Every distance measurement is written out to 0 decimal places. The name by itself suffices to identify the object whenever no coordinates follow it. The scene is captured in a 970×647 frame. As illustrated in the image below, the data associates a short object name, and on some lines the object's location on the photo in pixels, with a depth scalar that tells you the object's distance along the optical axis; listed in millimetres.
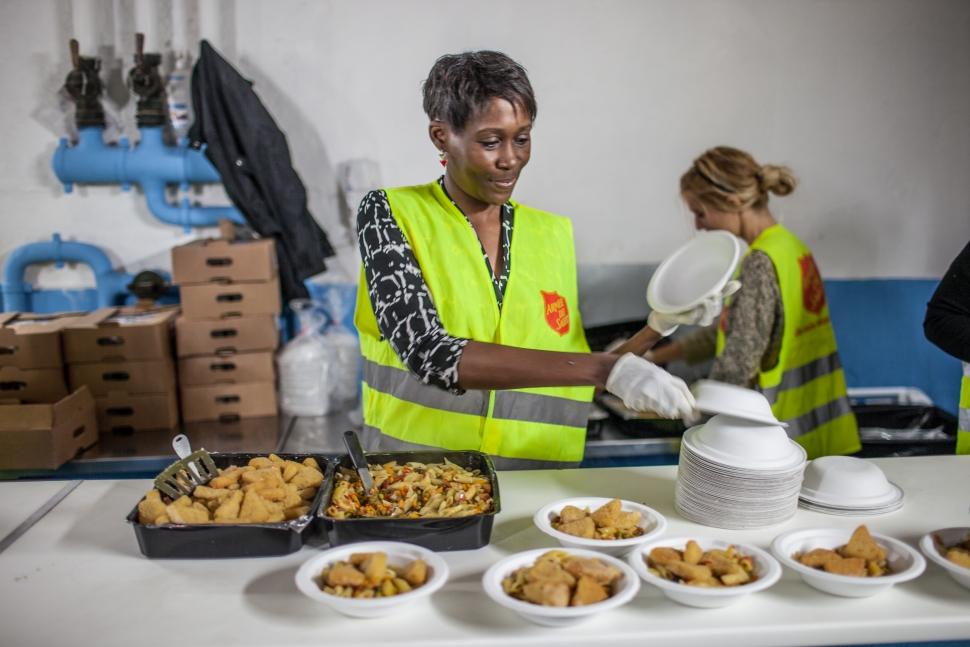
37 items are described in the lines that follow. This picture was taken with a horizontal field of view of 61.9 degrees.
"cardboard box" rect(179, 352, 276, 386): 3436
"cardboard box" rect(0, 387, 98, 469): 2926
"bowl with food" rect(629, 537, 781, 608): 1344
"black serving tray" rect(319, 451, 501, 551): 1495
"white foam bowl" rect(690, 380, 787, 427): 1584
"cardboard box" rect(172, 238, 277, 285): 3387
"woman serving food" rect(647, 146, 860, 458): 2955
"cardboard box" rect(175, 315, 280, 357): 3406
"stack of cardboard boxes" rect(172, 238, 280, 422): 3406
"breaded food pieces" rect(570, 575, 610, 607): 1300
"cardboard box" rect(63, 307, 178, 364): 3252
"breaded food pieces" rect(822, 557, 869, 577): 1407
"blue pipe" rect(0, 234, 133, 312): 3623
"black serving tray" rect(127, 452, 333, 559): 1512
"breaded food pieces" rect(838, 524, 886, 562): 1457
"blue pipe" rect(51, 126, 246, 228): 3557
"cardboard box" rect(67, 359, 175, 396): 3287
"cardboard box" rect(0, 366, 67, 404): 3202
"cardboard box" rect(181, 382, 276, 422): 3465
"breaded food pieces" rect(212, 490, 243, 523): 1537
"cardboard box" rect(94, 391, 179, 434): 3326
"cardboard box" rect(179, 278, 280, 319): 3414
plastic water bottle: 3584
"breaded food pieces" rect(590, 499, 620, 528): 1553
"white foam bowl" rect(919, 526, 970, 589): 1413
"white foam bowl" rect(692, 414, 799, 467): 1604
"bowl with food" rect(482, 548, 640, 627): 1281
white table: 1303
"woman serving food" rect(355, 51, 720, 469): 1773
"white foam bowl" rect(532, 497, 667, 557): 1479
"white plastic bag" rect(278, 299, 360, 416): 3551
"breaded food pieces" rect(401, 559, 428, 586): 1358
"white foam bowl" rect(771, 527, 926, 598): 1380
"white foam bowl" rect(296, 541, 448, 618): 1293
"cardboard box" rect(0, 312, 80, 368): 3172
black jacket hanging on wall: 3447
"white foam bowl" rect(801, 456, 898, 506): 1766
